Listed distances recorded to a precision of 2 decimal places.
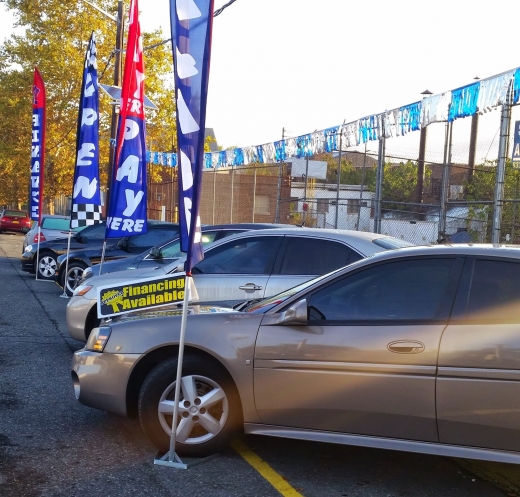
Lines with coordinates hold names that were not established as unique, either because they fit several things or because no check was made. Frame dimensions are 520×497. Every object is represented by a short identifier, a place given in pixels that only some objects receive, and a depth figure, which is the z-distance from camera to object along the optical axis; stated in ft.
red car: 137.90
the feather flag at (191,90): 16.97
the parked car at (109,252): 48.55
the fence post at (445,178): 43.06
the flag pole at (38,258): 57.36
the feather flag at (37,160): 61.41
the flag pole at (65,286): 48.15
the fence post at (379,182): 45.96
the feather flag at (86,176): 48.57
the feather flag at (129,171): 38.60
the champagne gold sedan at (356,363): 14.65
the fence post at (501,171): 32.63
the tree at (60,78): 123.75
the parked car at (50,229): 61.21
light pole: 73.56
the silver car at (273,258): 25.43
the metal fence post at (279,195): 61.77
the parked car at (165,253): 33.83
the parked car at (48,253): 57.41
